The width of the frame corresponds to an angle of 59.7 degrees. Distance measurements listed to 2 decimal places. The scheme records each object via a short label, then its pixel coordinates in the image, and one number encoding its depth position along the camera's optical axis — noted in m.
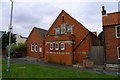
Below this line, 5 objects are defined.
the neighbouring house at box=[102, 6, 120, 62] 15.68
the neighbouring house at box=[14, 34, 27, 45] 42.83
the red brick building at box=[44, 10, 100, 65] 18.36
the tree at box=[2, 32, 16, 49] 31.91
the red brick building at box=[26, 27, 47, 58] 25.73
